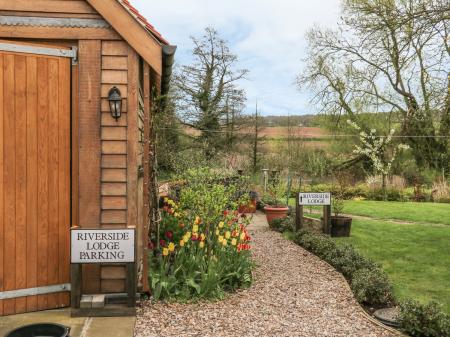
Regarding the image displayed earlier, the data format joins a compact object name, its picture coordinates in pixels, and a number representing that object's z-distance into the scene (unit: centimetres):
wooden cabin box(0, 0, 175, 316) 437
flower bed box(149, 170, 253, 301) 513
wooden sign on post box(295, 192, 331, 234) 888
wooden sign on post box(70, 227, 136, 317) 436
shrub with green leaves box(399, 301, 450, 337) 411
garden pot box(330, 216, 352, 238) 935
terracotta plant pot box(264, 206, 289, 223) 1078
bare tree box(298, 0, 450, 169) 2091
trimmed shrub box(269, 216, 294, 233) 1009
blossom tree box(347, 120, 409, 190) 2150
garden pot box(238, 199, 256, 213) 1284
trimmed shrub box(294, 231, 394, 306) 508
